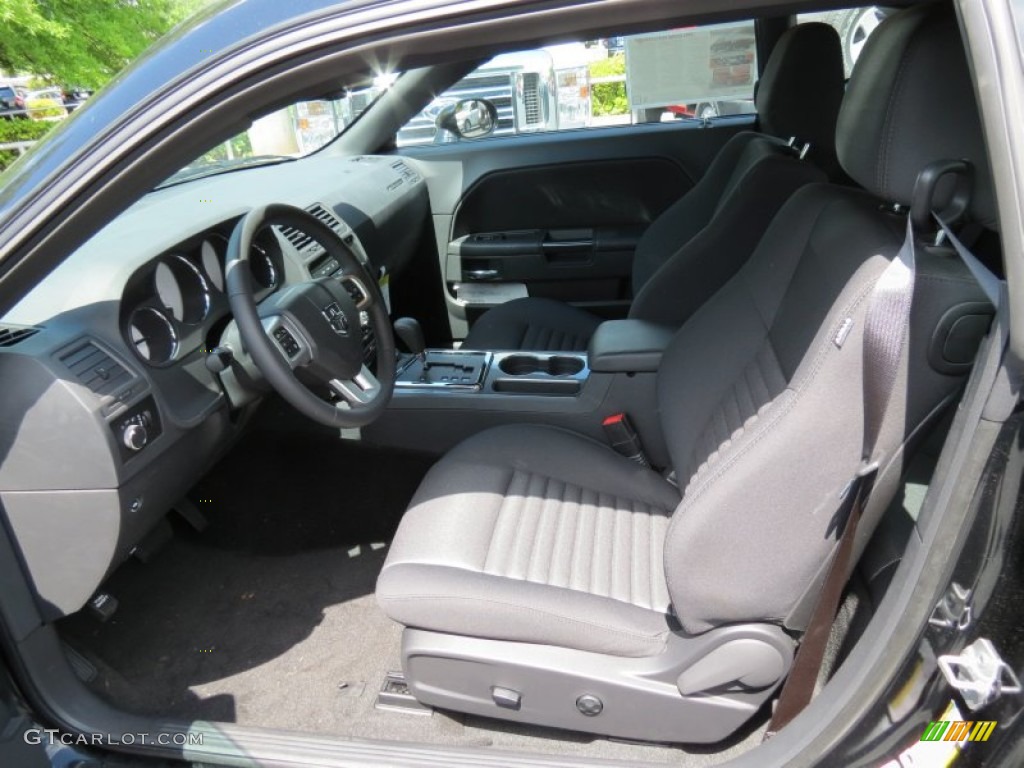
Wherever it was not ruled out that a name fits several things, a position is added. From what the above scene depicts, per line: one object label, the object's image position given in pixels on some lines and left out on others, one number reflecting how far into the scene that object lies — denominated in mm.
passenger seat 2033
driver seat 1045
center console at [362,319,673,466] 1982
